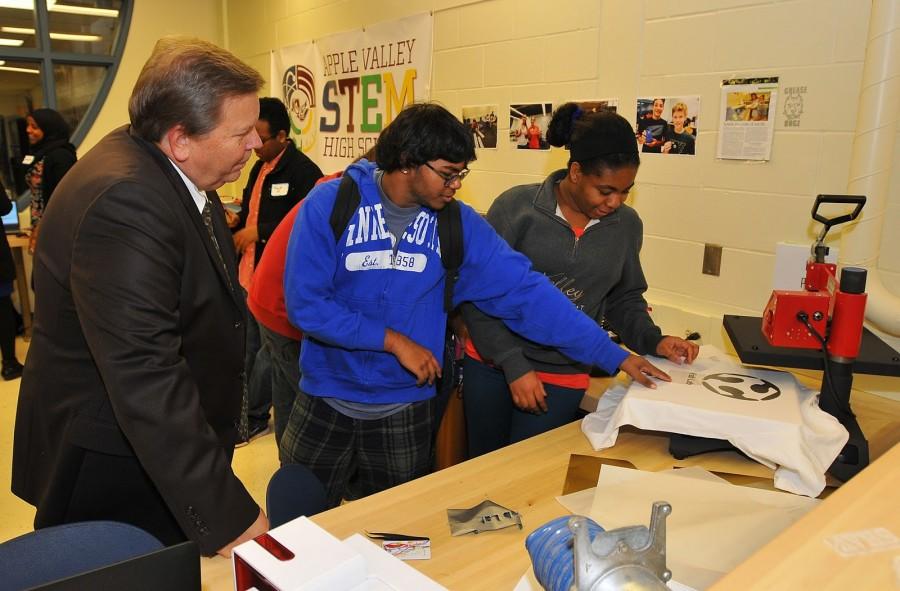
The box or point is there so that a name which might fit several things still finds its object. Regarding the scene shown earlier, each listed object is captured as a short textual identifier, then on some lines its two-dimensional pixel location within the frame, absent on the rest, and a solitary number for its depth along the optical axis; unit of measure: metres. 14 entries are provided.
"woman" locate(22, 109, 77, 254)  4.29
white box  0.70
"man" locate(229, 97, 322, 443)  3.18
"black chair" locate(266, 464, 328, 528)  1.24
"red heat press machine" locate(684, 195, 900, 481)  1.38
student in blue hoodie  1.51
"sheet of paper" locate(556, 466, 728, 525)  1.20
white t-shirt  1.31
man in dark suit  0.99
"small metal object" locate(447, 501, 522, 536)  1.13
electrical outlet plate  2.38
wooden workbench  0.81
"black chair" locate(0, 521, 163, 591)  0.81
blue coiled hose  0.63
